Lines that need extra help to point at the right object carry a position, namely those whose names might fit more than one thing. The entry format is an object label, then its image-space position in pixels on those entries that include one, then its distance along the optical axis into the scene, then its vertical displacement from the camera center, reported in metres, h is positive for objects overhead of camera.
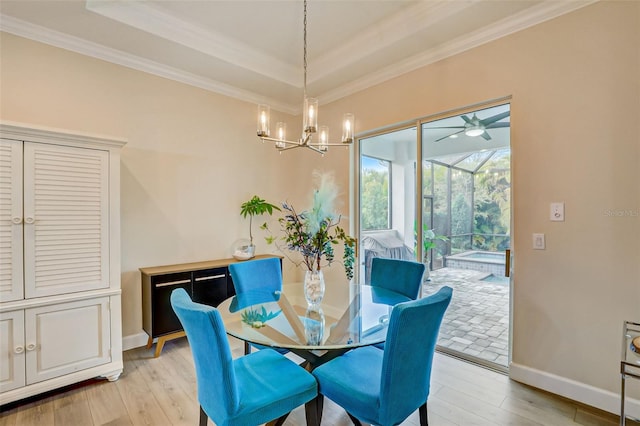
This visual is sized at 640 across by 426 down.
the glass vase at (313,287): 2.09 -0.51
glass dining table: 1.57 -0.66
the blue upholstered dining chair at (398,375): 1.29 -0.79
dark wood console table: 2.81 -0.76
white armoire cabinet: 2.06 -0.35
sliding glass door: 2.64 -0.01
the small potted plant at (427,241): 3.09 -0.29
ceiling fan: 2.59 +0.80
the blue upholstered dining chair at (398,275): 2.41 -0.53
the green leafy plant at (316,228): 1.86 -0.10
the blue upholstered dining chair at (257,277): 2.50 -0.56
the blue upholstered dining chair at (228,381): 1.27 -0.85
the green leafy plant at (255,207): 3.69 +0.07
